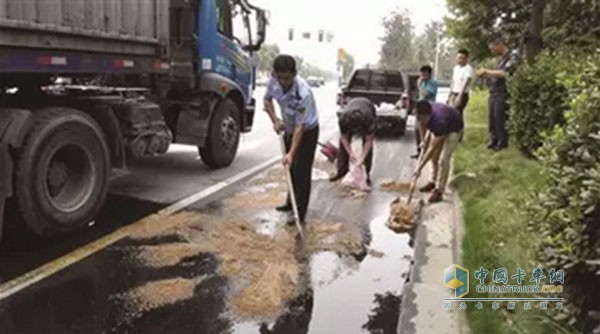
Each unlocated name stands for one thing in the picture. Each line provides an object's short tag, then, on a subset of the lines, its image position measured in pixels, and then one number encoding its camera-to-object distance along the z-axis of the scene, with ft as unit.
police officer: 18.81
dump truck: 16.48
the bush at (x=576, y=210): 8.58
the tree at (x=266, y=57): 252.01
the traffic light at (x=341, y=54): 178.91
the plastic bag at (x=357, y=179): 25.68
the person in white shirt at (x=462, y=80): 31.30
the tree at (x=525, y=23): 35.63
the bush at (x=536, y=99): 22.62
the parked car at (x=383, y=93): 45.11
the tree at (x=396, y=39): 166.61
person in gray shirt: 25.61
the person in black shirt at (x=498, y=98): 29.53
